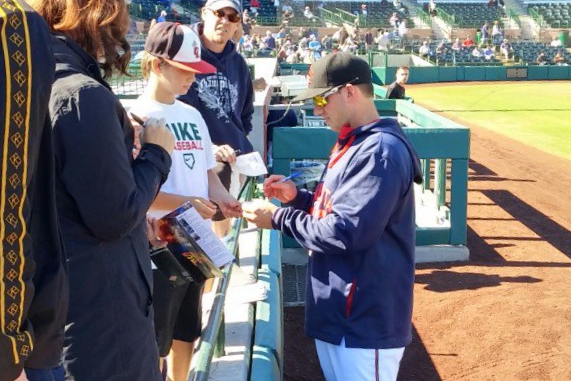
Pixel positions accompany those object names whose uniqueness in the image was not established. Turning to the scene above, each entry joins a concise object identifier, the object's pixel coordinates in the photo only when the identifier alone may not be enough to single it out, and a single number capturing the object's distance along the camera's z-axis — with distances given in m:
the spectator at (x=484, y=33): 43.54
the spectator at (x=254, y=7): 43.66
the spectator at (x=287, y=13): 44.78
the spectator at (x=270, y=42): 32.36
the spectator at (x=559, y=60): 39.63
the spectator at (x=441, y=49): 39.31
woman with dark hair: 1.76
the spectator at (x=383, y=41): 39.25
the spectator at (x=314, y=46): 33.81
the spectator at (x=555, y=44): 43.61
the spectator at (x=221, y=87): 4.14
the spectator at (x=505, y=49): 41.03
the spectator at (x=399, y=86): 12.80
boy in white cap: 2.95
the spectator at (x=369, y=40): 39.74
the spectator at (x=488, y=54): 39.62
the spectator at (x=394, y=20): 45.91
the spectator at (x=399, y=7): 49.78
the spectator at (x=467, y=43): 41.59
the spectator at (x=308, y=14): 46.08
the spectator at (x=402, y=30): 43.66
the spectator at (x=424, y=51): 39.22
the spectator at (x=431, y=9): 48.12
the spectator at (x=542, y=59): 39.78
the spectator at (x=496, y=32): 43.81
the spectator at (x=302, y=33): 41.34
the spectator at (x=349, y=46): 34.06
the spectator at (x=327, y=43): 38.07
